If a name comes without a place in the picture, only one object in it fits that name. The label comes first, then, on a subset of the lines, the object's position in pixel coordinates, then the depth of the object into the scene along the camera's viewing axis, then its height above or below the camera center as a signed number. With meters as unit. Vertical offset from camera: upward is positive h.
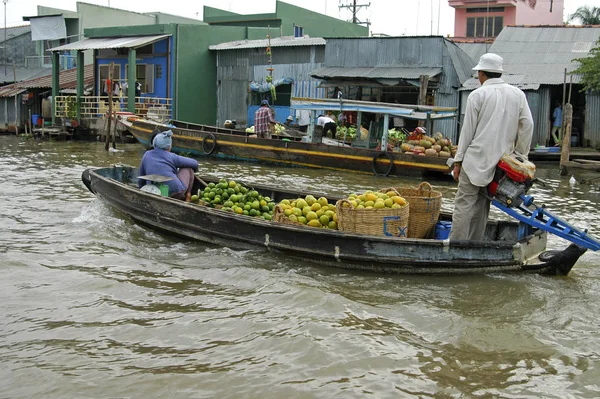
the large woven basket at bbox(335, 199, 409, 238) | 7.04 -1.11
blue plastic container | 7.54 -1.28
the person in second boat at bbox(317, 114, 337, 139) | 18.52 -0.36
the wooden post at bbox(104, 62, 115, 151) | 22.23 -0.32
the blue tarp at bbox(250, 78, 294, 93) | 25.33 +0.97
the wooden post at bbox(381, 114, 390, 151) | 16.50 -0.60
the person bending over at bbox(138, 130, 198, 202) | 9.12 -0.75
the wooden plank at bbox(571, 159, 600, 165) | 15.51 -1.02
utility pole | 42.00 +6.40
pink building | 35.41 +5.26
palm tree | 37.19 +5.69
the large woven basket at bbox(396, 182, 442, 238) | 7.34 -1.09
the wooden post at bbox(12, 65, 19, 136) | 31.19 -0.40
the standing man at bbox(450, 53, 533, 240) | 6.53 -0.17
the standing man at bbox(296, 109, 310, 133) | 23.86 -0.22
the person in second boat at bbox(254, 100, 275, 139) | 18.88 -0.31
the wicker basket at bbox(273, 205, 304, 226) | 7.70 -1.20
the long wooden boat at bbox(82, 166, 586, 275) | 6.77 -1.39
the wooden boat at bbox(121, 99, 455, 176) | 16.11 -1.01
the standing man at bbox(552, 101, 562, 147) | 21.27 -0.21
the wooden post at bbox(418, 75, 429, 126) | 19.77 +0.76
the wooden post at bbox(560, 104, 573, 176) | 16.34 -0.59
